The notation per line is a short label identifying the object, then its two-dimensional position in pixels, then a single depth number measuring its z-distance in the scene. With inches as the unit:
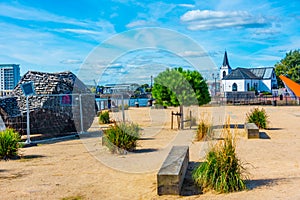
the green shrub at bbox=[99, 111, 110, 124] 797.9
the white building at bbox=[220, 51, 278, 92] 2610.7
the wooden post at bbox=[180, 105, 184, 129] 644.5
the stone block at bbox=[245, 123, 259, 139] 498.9
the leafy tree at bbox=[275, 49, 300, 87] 2773.1
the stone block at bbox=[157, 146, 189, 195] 238.8
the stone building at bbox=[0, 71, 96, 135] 563.7
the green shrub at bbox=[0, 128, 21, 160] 392.7
